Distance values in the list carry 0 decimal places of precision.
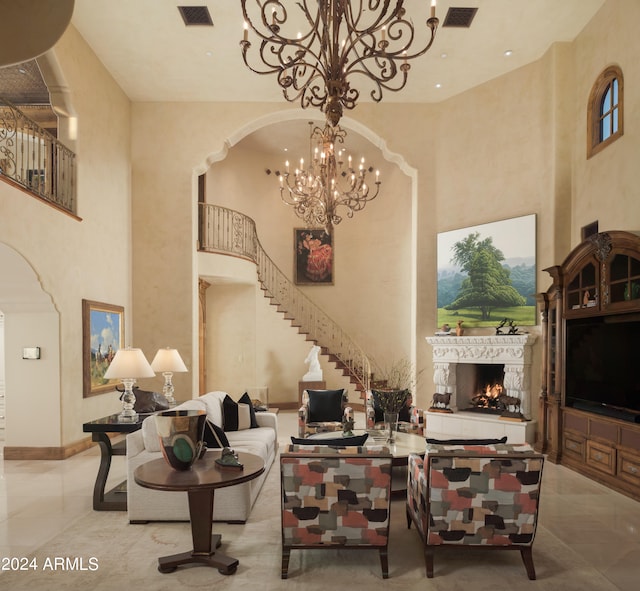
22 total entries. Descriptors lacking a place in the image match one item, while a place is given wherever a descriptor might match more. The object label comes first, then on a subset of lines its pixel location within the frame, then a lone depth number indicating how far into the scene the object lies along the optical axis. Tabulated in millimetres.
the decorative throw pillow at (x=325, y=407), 7816
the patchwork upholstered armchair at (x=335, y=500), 3518
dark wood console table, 4902
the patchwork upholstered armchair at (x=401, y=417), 6875
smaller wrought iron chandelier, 6355
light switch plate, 6941
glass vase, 5590
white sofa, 4539
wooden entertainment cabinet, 5438
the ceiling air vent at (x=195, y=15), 7305
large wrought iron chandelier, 3436
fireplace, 8164
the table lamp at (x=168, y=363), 6473
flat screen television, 5609
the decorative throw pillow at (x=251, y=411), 6642
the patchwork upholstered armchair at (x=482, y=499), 3461
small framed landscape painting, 7629
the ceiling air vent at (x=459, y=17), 7305
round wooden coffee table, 3441
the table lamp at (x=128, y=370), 5438
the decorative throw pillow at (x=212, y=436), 4625
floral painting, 13742
